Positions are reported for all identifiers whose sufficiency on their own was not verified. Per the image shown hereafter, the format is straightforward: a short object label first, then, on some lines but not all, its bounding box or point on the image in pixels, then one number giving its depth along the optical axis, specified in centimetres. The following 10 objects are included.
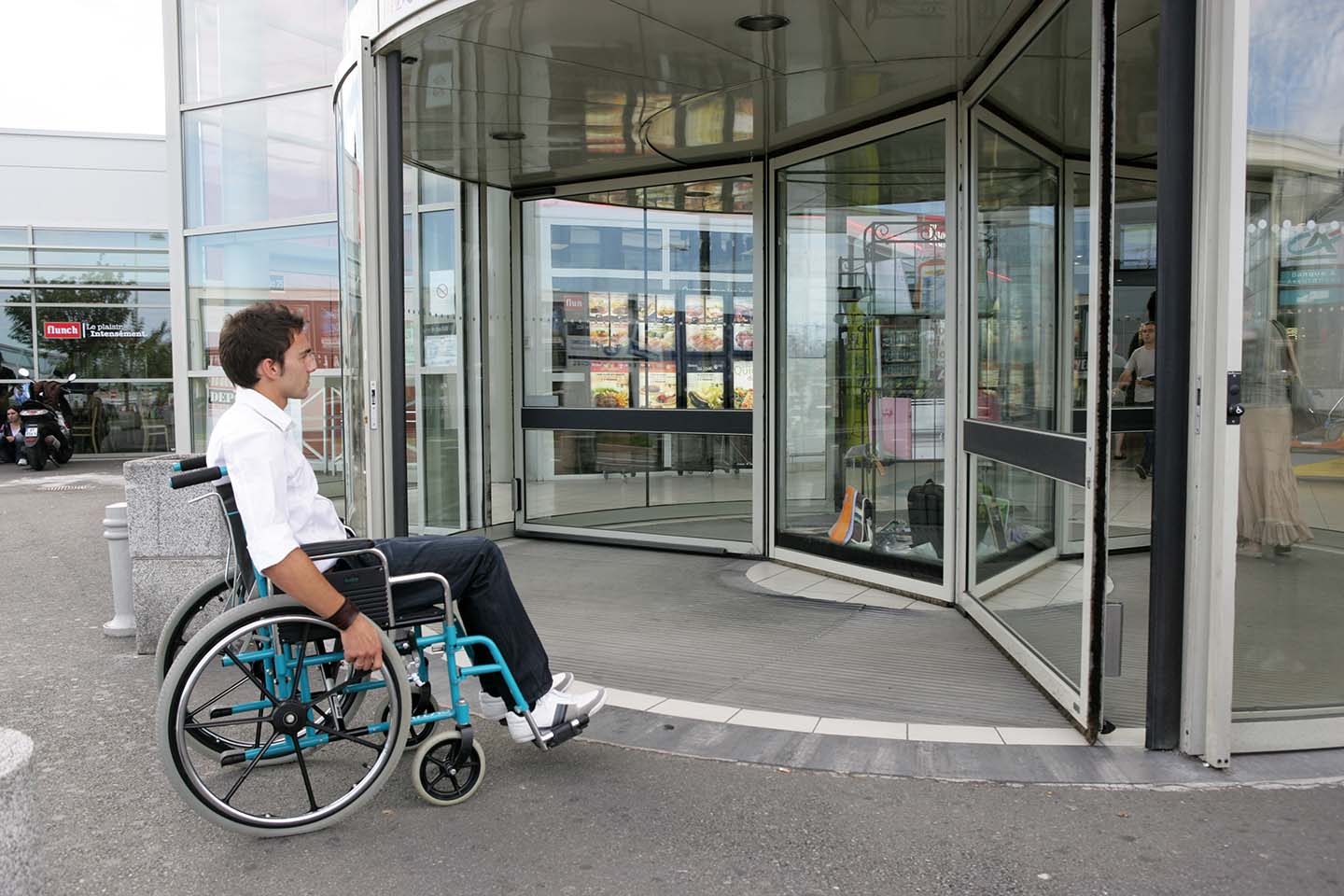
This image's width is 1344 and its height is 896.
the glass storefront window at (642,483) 773
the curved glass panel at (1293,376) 348
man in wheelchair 302
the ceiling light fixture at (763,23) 484
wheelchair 301
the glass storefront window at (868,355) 602
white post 553
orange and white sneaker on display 670
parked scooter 1633
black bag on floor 604
